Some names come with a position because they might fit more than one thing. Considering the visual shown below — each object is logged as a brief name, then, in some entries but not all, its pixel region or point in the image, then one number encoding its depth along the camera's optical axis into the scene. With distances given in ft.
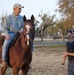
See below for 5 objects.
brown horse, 21.70
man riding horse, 24.38
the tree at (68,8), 139.36
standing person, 23.07
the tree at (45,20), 265.13
